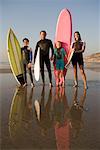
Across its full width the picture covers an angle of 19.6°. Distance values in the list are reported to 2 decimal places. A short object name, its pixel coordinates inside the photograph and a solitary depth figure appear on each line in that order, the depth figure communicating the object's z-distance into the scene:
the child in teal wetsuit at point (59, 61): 8.62
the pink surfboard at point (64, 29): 9.02
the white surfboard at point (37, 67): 8.63
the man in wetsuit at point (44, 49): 8.52
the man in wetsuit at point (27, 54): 8.78
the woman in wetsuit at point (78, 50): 8.18
